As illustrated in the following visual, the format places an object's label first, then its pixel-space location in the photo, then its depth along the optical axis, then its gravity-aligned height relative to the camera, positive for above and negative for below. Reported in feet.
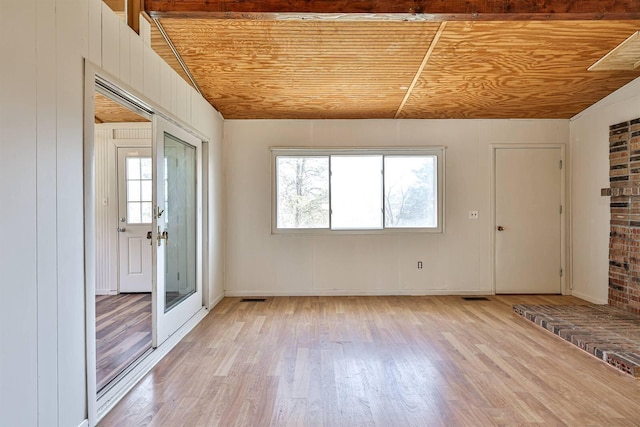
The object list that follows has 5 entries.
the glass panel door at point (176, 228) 10.06 -0.47
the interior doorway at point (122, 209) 16.97 +0.19
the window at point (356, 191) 16.69 +1.01
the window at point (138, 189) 17.12 +1.13
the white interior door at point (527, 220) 16.74 -0.32
